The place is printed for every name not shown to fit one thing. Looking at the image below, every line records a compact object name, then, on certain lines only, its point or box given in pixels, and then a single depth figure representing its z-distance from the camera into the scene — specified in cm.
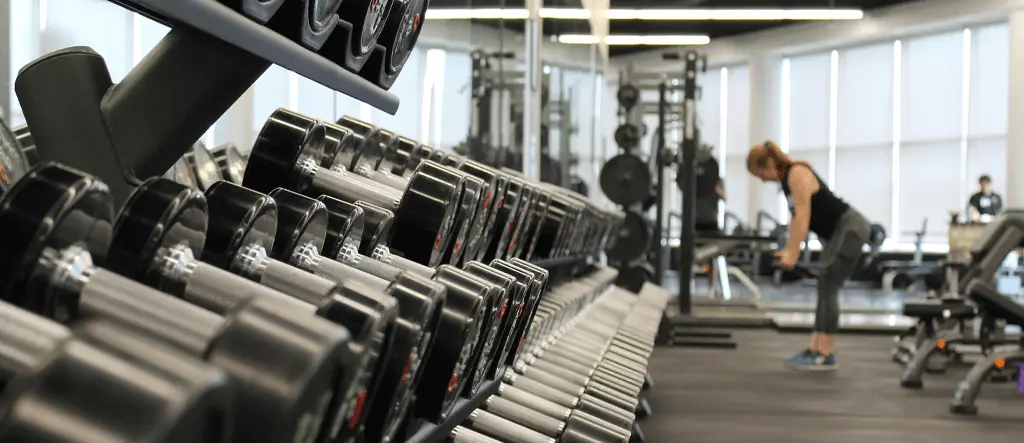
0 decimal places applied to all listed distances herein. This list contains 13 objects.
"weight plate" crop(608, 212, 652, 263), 798
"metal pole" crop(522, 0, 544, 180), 474
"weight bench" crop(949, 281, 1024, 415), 519
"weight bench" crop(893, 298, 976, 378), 609
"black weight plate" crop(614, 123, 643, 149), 909
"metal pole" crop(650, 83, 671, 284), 915
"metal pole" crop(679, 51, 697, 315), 839
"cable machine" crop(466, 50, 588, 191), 498
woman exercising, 662
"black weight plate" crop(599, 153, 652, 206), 852
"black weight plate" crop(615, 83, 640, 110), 963
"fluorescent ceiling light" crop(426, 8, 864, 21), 1141
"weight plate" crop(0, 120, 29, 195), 96
